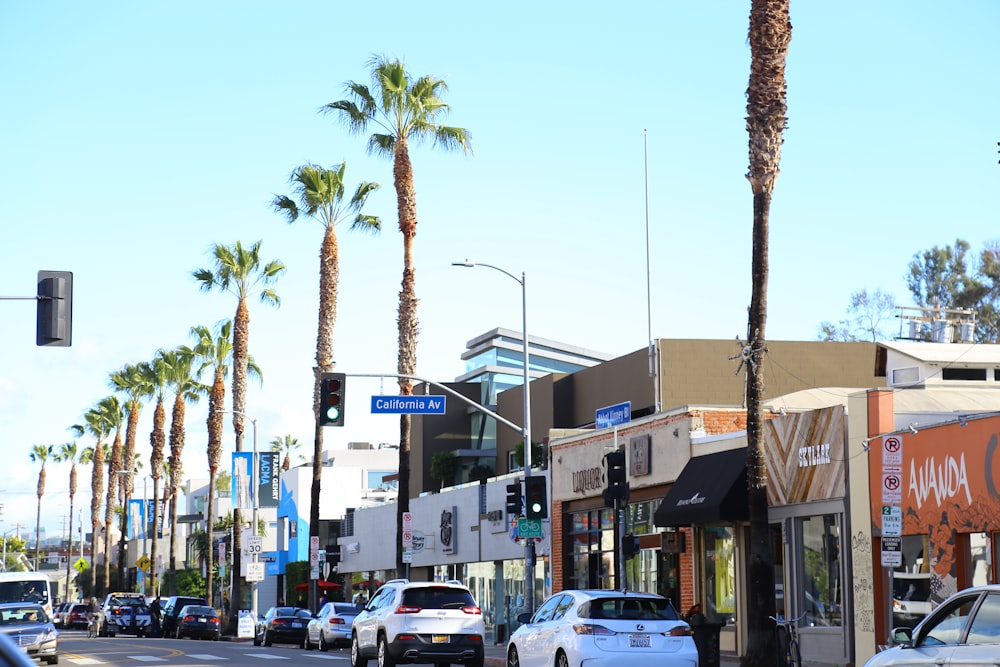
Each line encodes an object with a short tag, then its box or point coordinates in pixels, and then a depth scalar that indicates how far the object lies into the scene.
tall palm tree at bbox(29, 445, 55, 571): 144.25
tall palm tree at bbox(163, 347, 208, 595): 76.75
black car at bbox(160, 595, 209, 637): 57.03
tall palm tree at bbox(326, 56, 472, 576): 41.88
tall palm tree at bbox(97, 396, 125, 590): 97.38
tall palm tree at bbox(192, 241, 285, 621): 61.25
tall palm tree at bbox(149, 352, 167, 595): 80.75
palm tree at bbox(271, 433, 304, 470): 139.25
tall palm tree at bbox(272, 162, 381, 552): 49.06
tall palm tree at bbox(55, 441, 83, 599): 135.50
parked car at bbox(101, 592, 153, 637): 57.31
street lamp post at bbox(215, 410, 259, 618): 59.06
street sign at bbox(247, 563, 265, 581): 54.91
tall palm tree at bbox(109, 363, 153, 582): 86.56
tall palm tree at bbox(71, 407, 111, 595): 102.56
